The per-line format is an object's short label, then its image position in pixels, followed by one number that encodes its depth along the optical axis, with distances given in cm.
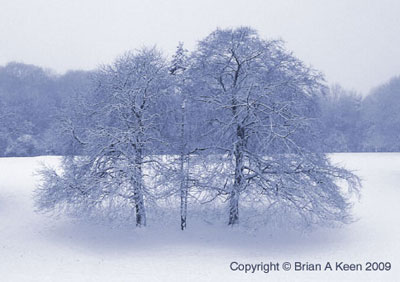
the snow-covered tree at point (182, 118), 1647
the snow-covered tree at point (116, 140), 1600
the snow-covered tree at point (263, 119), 1574
